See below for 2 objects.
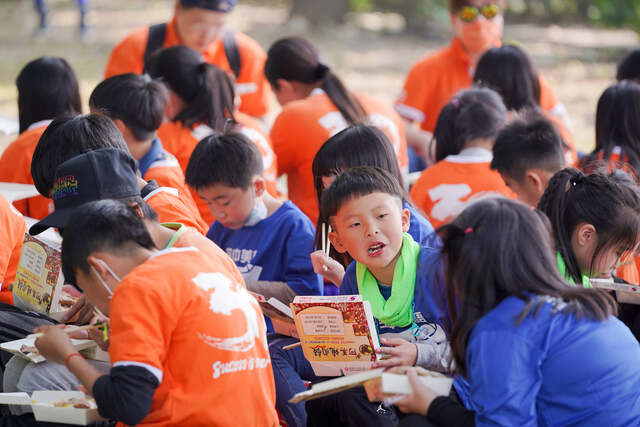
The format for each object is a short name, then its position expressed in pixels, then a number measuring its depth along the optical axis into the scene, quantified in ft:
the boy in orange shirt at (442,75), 32.79
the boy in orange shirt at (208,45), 31.35
